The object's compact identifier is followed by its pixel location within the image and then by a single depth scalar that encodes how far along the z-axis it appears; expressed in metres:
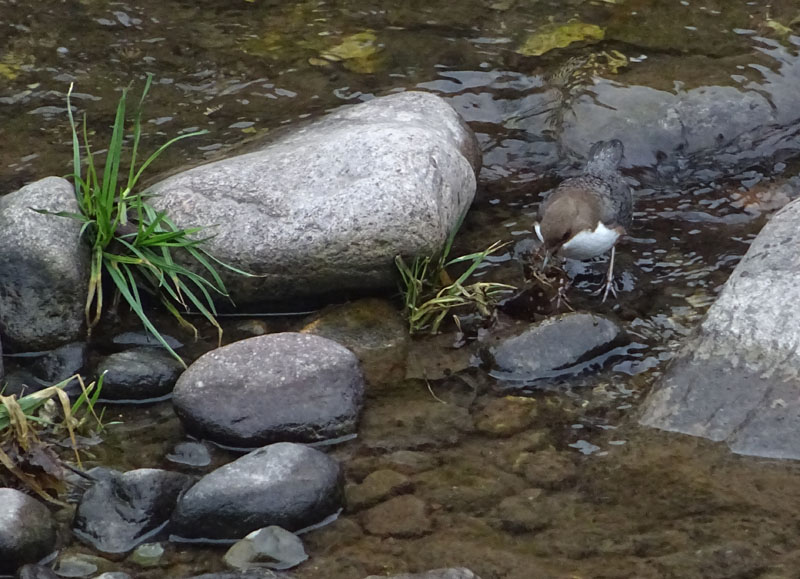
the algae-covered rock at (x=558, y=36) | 7.95
